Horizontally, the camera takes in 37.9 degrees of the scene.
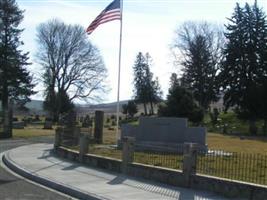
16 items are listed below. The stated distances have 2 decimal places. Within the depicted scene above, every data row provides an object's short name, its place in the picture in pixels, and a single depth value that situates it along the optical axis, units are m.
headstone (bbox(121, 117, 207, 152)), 18.10
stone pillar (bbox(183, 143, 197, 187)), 10.14
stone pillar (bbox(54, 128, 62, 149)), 18.19
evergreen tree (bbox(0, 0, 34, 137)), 53.76
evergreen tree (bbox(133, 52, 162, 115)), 81.88
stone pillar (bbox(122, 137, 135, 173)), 12.22
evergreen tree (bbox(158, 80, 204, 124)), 32.11
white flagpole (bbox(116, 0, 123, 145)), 21.08
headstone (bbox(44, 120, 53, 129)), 44.13
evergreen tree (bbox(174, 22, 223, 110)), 60.35
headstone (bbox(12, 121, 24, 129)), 41.90
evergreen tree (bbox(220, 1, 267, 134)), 43.11
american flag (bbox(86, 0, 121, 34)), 18.95
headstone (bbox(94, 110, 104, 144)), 22.48
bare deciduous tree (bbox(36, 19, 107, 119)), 63.35
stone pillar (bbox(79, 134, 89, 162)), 14.58
